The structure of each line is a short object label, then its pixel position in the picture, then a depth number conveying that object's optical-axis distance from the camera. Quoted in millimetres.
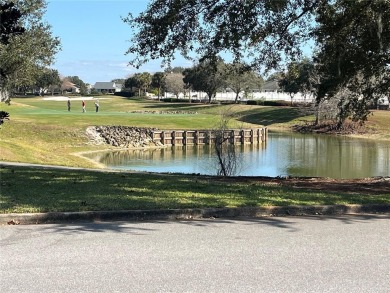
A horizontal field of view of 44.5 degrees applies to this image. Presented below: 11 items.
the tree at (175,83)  138375
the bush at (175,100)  126750
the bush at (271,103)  94294
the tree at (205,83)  107375
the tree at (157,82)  140075
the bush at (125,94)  162875
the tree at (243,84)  101000
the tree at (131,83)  170625
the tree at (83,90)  179875
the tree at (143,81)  159875
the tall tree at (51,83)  151188
